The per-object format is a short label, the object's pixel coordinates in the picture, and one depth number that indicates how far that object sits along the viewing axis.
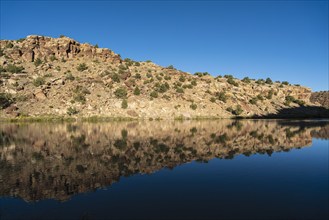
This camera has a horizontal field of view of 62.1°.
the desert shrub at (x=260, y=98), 93.21
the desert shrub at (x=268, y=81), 114.12
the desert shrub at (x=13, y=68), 78.44
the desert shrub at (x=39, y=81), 73.23
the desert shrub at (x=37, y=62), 86.61
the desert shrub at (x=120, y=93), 74.12
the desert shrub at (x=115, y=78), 81.35
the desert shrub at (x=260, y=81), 109.02
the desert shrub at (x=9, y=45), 93.22
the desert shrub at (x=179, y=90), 82.45
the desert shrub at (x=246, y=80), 108.76
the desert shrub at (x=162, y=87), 80.86
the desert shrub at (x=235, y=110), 80.49
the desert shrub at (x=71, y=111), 66.50
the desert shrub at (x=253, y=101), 89.84
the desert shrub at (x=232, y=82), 99.31
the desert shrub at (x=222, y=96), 85.23
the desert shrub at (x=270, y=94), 96.57
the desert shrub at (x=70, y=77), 78.12
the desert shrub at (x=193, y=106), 76.57
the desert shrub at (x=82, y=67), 86.38
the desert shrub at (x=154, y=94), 76.22
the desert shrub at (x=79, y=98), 70.00
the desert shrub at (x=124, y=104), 70.38
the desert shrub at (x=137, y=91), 76.39
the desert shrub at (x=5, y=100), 63.55
